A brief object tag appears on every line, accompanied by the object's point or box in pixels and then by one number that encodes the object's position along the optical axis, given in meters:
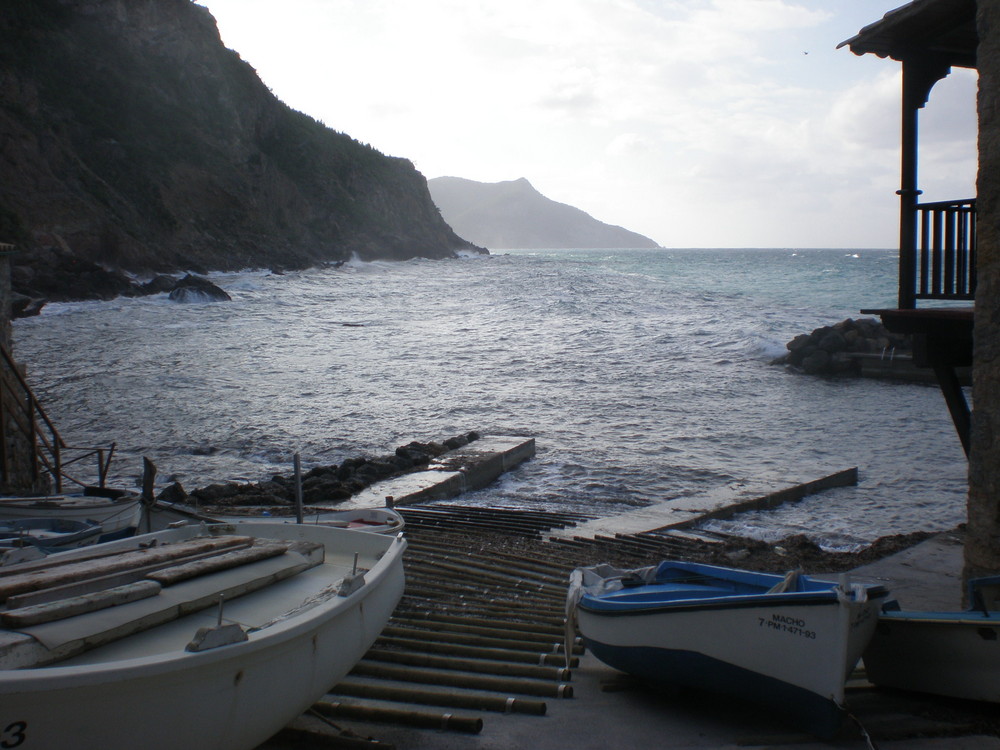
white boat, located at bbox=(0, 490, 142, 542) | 7.72
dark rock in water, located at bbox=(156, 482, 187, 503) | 12.10
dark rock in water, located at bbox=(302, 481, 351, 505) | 12.56
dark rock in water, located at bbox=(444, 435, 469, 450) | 16.84
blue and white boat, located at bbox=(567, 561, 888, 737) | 4.45
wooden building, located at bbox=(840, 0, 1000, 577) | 5.97
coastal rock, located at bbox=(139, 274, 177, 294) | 45.88
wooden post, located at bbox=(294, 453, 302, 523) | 5.90
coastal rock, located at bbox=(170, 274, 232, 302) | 45.06
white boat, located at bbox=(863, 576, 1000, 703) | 4.79
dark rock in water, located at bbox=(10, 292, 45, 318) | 34.22
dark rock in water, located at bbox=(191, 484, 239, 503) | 12.70
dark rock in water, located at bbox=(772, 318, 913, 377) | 29.14
